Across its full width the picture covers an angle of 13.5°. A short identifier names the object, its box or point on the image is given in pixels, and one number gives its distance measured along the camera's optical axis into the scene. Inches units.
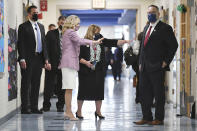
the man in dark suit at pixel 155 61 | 448.9
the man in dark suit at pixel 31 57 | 553.3
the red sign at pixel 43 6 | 866.2
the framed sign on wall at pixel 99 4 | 939.5
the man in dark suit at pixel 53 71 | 588.8
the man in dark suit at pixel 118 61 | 1476.1
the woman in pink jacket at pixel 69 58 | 486.1
